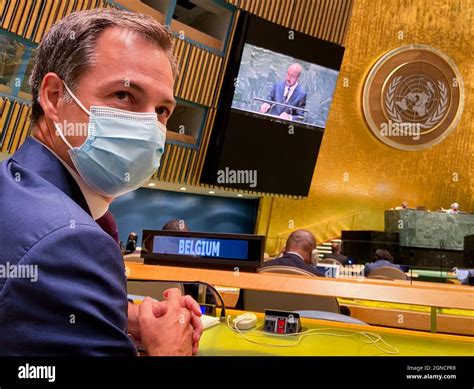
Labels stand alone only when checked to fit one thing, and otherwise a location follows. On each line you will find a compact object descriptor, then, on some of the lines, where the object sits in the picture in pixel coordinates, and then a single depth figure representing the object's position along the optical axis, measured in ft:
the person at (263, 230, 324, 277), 11.67
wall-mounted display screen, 29.19
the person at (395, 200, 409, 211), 35.65
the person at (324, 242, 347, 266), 21.18
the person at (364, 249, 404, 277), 16.81
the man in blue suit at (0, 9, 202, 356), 2.28
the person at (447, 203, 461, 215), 34.94
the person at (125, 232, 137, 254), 21.98
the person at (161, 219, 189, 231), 14.75
